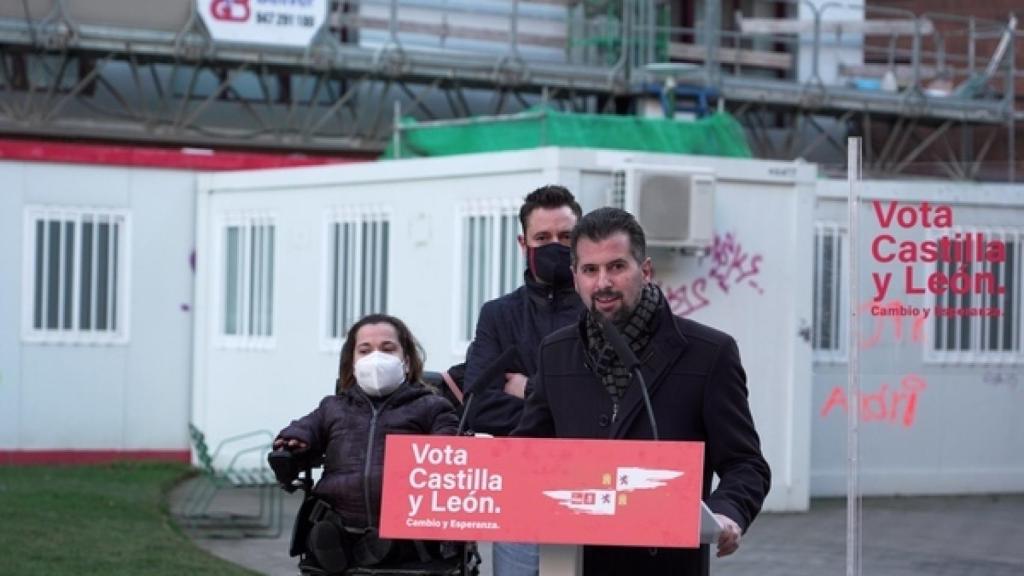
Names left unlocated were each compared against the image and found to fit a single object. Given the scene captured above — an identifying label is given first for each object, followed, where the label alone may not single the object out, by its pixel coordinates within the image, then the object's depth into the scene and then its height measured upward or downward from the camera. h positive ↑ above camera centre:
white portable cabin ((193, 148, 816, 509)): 15.34 +0.13
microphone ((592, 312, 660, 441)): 4.81 -0.19
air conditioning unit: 14.74 +0.57
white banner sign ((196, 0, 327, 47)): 24.08 +3.06
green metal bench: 14.53 -1.89
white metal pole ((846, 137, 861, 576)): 6.74 -0.36
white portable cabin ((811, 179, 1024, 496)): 16.22 -0.93
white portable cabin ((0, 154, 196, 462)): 18.62 -0.46
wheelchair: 7.25 -1.04
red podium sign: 4.35 -0.49
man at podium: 4.85 -0.27
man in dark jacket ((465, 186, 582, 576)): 6.91 -0.17
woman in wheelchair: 7.29 -0.66
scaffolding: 23.95 +2.62
